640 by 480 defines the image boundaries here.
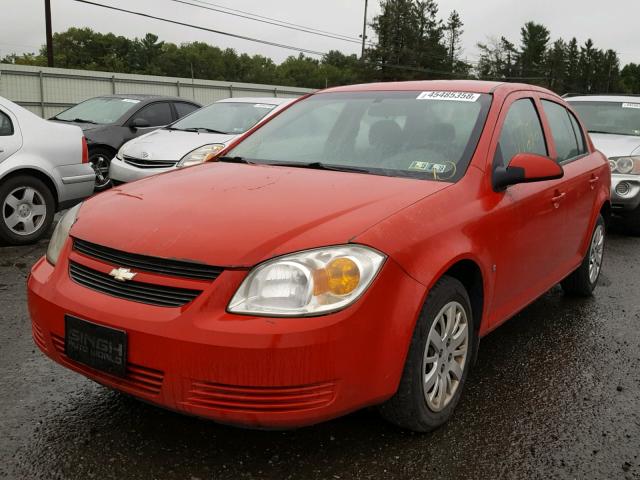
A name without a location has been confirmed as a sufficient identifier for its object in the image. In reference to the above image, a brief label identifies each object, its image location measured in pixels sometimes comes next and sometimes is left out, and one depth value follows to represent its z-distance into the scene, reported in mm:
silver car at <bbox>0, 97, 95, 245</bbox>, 6004
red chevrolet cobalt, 2180
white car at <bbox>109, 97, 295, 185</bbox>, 7695
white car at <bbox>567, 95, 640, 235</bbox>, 7258
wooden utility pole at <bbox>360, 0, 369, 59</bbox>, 59125
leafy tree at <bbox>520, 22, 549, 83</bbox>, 96438
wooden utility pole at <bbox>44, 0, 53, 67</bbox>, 26406
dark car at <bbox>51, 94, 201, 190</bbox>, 9703
